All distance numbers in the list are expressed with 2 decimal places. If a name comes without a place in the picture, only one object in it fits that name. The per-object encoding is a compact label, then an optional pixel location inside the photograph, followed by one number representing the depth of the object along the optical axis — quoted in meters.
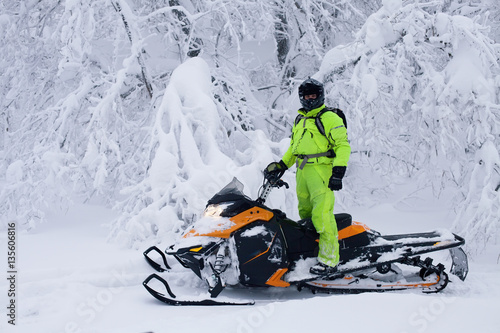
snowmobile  3.43
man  3.54
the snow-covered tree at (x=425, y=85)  4.77
